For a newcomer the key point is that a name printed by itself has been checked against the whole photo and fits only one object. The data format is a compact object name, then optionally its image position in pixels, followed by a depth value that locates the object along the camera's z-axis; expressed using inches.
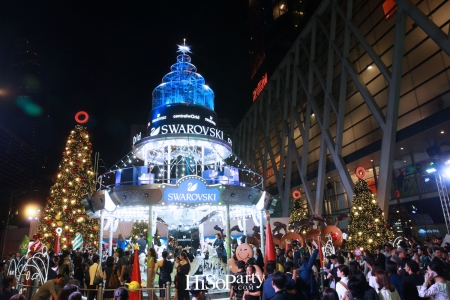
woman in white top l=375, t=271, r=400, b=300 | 225.6
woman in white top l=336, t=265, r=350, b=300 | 260.8
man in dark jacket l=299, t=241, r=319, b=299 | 301.9
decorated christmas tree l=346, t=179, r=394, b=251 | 805.9
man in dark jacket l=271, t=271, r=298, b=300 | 196.9
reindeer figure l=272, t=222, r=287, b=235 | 1119.0
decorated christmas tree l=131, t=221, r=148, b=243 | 1521.2
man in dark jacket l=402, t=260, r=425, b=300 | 255.0
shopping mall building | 908.0
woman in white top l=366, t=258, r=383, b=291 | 265.4
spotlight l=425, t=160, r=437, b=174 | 734.0
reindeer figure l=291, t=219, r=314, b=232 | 935.8
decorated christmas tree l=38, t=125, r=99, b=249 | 1058.7
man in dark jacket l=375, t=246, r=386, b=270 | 447.8
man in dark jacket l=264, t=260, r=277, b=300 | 232.1
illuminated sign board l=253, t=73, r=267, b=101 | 2315.5
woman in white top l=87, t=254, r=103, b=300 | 416.5
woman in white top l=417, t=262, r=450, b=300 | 240.8
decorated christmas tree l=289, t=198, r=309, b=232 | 1190.6
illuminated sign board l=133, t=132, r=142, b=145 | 897.3
